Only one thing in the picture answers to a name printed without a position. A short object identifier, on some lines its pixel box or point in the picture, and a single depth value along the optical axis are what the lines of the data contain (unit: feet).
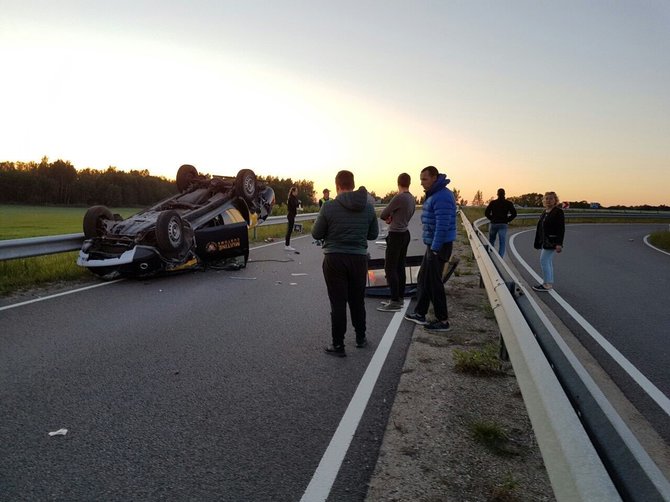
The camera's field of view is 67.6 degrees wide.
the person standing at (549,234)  31.04
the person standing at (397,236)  24.76
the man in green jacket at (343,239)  18.21
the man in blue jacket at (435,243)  21.22
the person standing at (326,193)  53.22
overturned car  31.17
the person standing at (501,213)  43.06
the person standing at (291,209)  51.61
